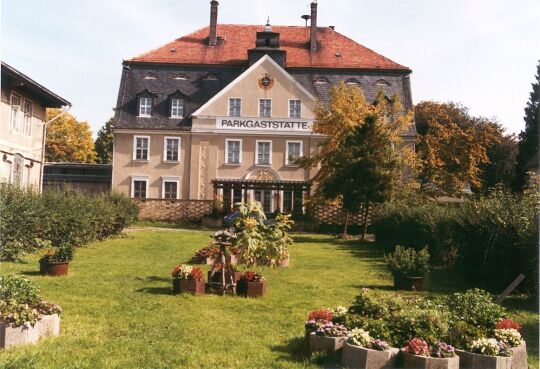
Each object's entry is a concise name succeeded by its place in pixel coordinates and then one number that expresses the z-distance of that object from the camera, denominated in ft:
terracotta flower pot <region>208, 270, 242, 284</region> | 41.78
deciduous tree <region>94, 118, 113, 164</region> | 221.87
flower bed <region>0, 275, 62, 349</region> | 25.07
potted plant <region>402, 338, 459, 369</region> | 22.22
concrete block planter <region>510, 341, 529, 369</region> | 23.89
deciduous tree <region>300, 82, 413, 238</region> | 89.89
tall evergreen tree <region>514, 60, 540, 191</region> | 148.87
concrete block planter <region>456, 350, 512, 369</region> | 22.94
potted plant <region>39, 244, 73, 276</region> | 47.24
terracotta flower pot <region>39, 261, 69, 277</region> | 47.19
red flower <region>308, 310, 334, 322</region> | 26.75
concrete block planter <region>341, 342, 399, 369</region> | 22.74
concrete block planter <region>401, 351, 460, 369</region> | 22.20
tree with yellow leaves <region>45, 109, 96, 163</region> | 197.47
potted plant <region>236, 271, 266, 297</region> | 39.98
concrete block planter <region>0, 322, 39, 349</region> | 24.90
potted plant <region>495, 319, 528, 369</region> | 23.98
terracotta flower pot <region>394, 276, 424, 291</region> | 46.03
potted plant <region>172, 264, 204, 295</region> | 39.78
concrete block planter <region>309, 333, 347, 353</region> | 24.47
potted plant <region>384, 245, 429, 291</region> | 46.11
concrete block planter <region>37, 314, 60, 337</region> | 26.66
